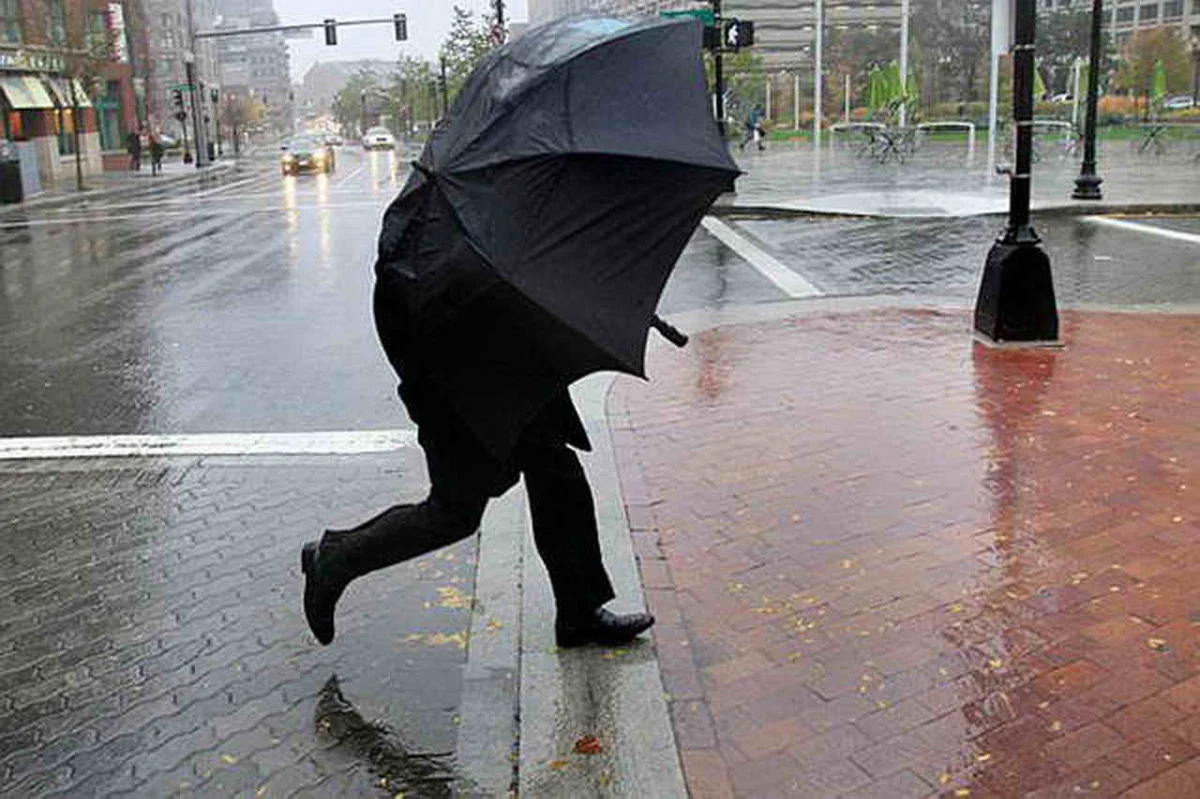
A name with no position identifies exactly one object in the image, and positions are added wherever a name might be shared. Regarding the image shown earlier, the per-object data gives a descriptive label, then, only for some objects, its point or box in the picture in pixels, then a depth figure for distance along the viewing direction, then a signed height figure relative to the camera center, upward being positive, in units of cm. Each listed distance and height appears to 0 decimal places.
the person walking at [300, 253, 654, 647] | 373 -119
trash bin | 3094 -42
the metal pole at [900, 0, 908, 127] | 4003 +208
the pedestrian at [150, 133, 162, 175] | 4803 +10
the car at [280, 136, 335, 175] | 4584 -22
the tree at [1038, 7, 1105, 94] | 6700 +437
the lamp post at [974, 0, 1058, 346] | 861 -107
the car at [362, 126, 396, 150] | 7962 +53
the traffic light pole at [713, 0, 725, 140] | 2347 +127
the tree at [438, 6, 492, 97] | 5844 +559
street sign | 2284 +222
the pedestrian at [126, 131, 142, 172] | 5131 +35
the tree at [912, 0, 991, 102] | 7119 +476
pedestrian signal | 2392 +194
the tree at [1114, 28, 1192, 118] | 6169 +292
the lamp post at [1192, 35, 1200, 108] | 7997 +298
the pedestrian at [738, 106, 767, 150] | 4947 +15
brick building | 4022 +300
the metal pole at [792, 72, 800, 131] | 6419 +124
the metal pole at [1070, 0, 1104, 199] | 1966 -40
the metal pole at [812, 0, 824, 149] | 4394 +201
